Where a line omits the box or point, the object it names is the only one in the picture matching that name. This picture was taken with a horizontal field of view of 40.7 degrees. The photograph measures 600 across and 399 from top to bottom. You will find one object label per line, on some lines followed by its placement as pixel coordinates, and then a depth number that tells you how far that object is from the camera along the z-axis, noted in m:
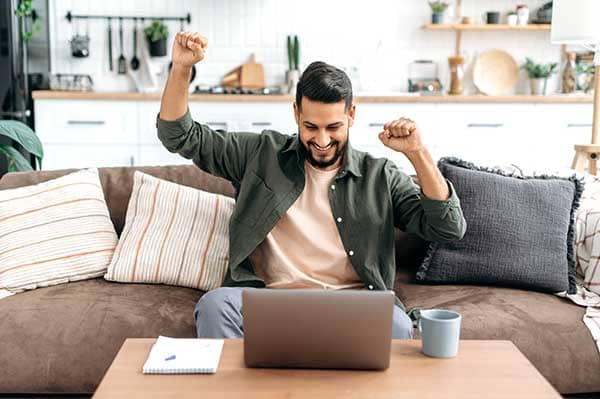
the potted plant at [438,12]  5.20
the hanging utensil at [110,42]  5.20
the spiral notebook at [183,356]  1.61
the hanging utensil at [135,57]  5.22
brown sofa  2.22
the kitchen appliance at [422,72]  5.34
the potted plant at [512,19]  5.21
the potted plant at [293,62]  5.14
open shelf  5.16
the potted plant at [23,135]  2.84
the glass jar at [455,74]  5.21
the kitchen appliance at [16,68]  4.45
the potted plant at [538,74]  5.18
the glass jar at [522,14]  5.20
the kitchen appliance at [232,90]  4.89
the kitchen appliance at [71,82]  4.91
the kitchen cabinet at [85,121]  4.75
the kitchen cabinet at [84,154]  4.78
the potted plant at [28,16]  4.50
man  2.17
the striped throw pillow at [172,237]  2.60
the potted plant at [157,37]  5.12
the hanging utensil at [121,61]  5.23
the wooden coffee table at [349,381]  1.52
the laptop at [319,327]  1.57
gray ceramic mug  1.68
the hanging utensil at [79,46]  5.14
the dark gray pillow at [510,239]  2.58
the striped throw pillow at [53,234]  2.53
